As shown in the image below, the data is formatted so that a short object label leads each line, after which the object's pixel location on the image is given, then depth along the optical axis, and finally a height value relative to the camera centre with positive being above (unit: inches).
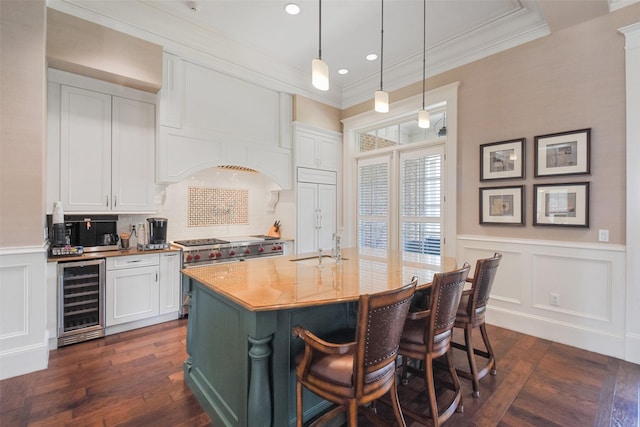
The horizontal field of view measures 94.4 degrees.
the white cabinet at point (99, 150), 120.7 +26.8
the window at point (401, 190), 163.6 +13.6
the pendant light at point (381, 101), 106.6 +40.5
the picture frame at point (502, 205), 130.9 +3.8
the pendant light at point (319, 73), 85.8 +40.6
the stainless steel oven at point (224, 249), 143.1 -20.0
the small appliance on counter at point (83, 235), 116.3 -10.3
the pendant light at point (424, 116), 123.2 +40.6
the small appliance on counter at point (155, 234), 139.6 -10.8
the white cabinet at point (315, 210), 188.1 +1.6
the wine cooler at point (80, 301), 113.0 -35.4
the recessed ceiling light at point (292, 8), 122.1 +85.5
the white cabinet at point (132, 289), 122.9 -33.4
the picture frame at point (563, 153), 114.1 +24.3
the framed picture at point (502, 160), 130.3 +24.5
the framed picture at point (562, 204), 114.6 +3.8
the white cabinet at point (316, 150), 188.1 +41.7
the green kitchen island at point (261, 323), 60.2 -26.5
